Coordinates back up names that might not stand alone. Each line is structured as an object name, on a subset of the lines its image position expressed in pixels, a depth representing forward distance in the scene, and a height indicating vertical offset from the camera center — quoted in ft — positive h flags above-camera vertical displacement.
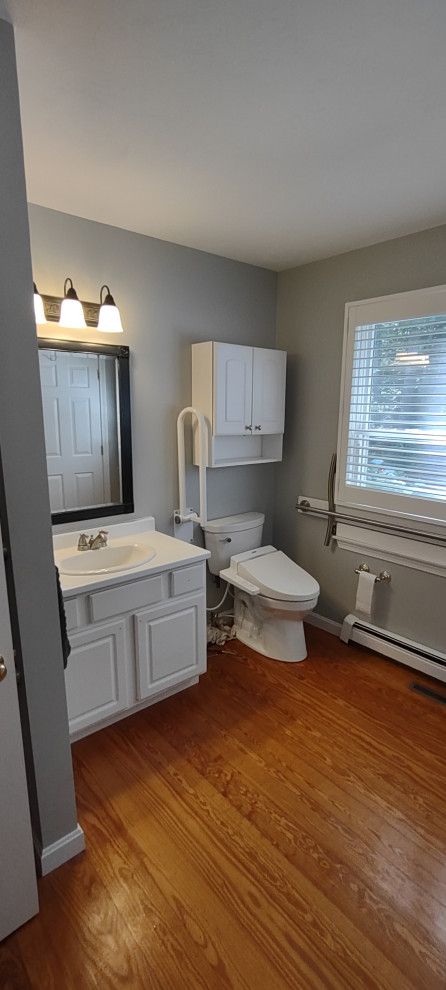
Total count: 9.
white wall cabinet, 8.13 +0.22
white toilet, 8.16 -3.22
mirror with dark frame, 6.84 -0.33
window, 7.32 +0.00
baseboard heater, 7.93 -4.40
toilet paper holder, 8.46 -3.12
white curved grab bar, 8.01 -1.07
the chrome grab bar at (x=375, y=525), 7.67 -2.16
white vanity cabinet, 6.05 -3.40
